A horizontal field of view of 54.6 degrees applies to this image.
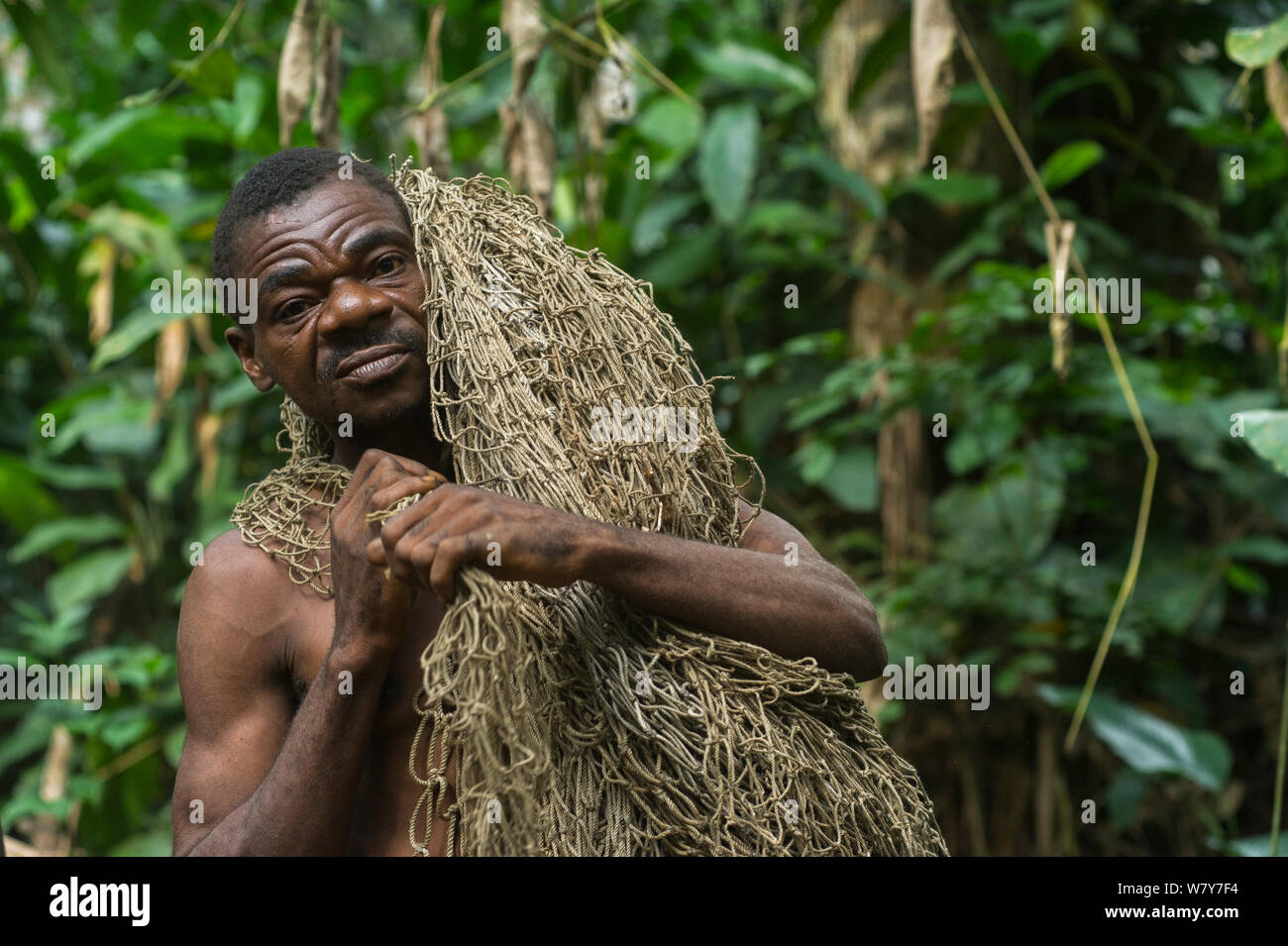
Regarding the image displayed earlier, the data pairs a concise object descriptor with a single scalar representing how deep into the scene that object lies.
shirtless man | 1.51
